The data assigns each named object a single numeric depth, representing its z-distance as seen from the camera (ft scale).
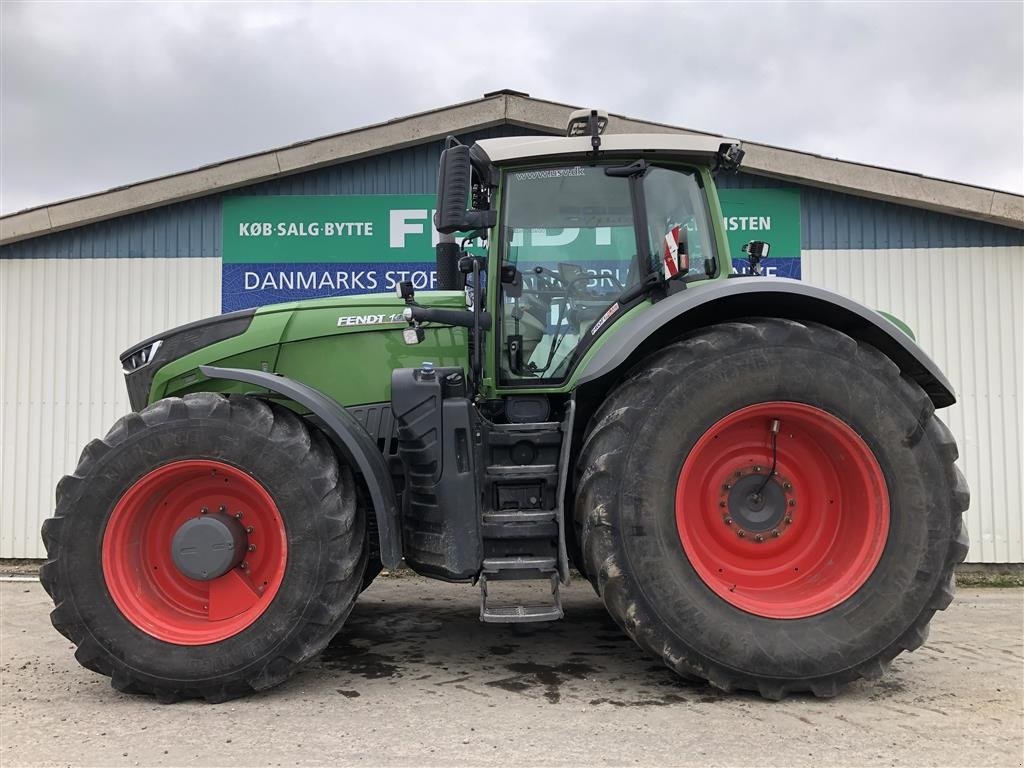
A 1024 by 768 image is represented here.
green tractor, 10.55
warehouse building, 21.71
